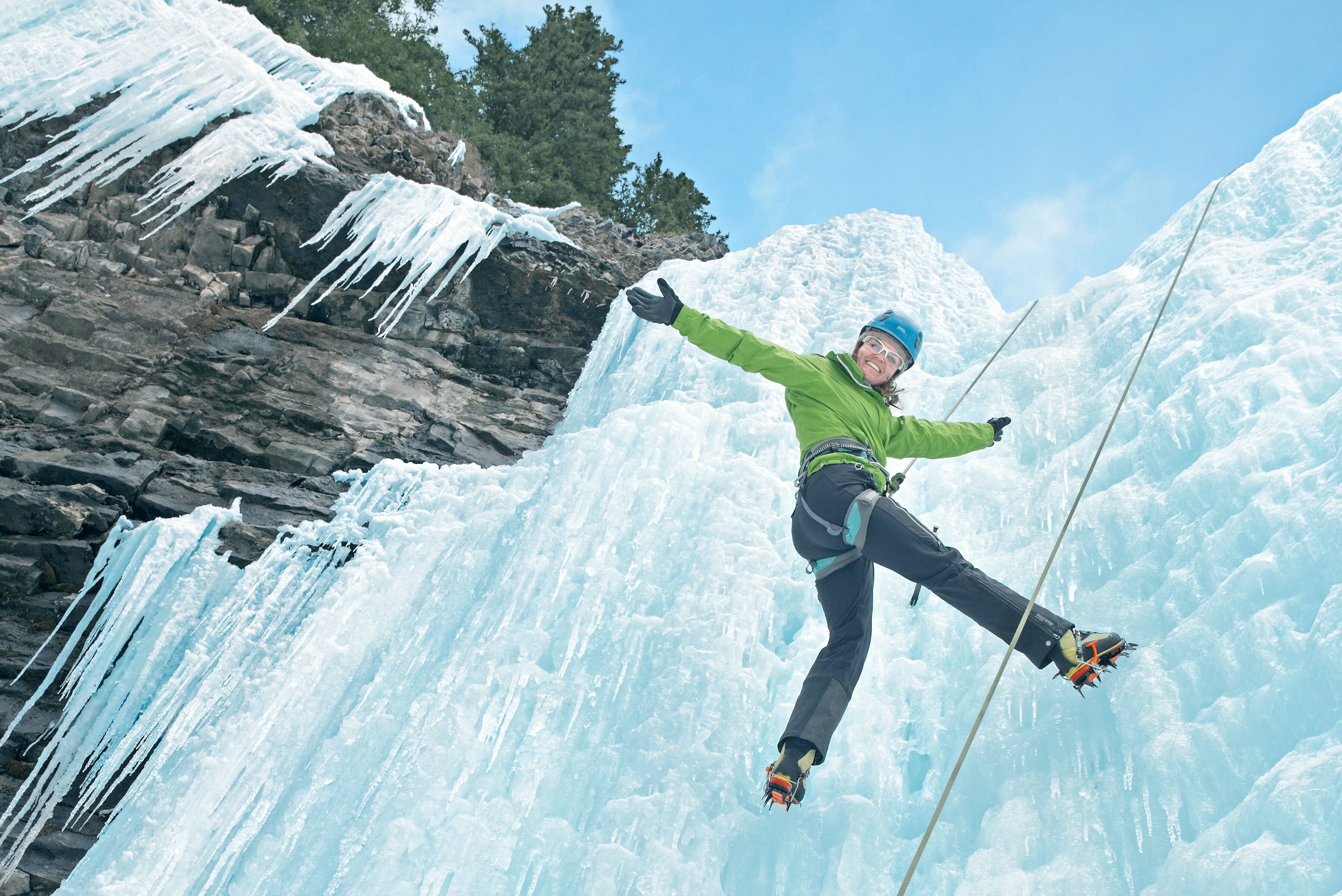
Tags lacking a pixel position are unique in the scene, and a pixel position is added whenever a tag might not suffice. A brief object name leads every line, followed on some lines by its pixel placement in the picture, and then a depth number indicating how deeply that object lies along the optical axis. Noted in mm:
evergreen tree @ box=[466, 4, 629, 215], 16672
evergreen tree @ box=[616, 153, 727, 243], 17109
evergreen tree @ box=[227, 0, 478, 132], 13620
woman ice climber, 2781
